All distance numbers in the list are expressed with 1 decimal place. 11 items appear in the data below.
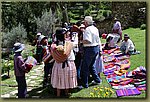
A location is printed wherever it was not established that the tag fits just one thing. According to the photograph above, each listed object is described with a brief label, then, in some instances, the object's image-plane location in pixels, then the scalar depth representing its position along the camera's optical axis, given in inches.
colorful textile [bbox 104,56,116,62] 341.4
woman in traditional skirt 247.8
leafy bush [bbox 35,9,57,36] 347.3
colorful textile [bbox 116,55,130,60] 345.9
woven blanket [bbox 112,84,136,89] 269.7
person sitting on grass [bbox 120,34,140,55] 354.0
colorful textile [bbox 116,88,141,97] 259.8
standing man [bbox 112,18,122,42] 365.0
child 246.7
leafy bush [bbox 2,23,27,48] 305.1
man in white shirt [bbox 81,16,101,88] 262.4
